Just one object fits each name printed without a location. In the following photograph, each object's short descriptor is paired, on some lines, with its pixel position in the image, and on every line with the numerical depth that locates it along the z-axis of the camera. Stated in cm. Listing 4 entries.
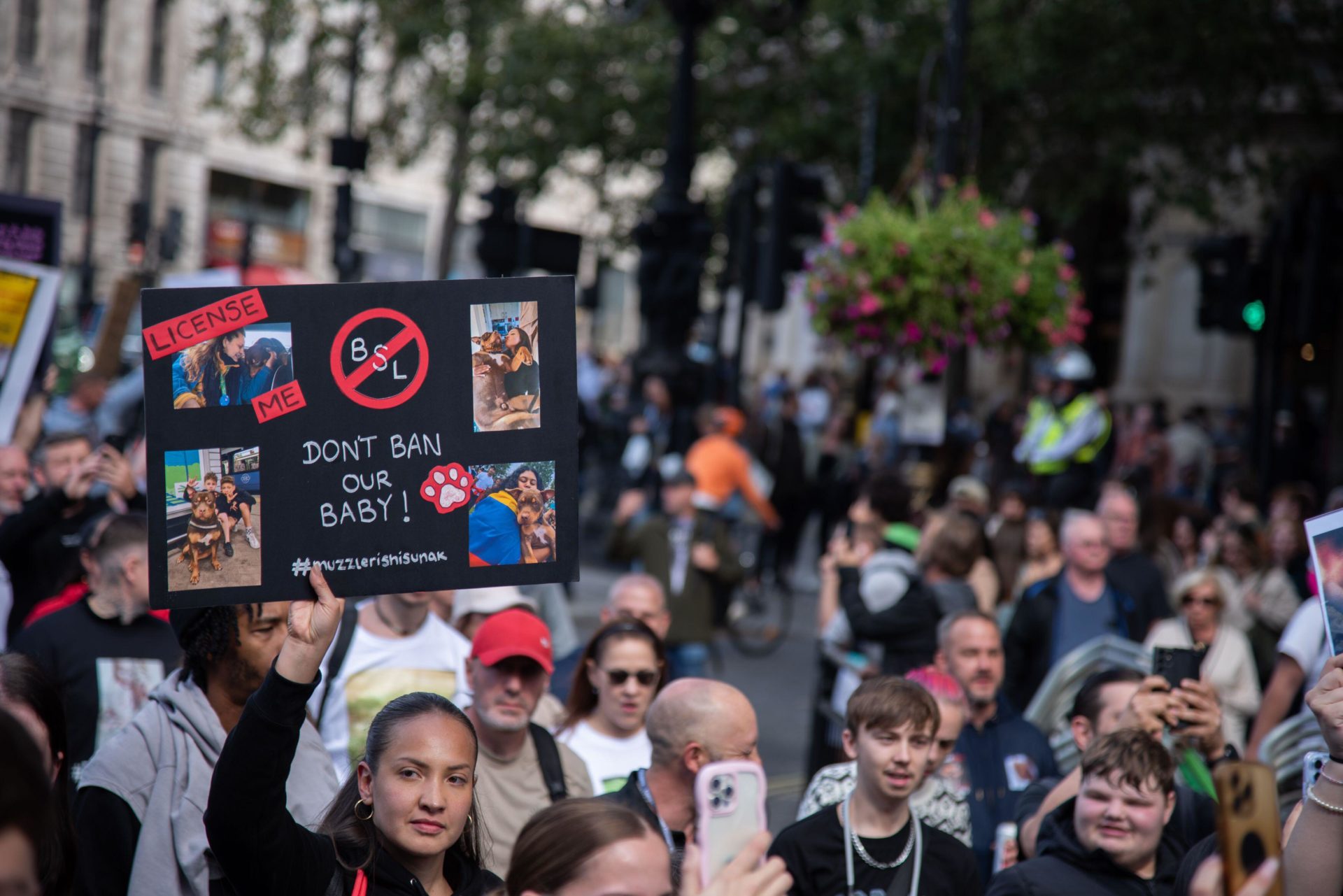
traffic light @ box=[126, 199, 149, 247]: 3047
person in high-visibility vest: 1327
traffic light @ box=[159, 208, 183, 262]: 3189
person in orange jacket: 1277
